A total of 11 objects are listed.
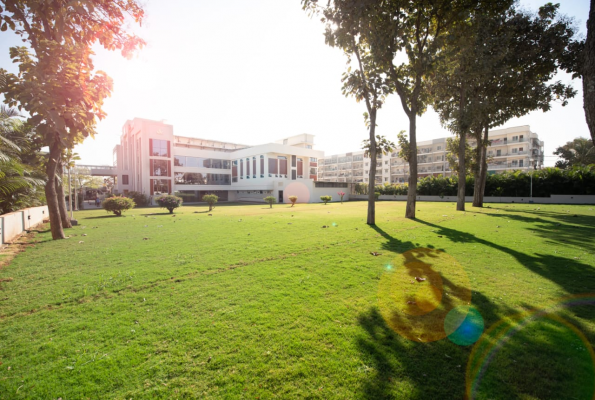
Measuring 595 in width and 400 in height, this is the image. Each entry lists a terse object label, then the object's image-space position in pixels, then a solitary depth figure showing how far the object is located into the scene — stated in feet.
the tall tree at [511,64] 50.52
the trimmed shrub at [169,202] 76.09
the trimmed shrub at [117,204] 66.18
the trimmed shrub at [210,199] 82.99
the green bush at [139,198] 121.61
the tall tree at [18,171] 36.17
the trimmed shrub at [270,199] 98.08
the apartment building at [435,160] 187.62
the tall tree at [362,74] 40.40
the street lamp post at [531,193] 95.04
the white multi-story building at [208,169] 135.95
